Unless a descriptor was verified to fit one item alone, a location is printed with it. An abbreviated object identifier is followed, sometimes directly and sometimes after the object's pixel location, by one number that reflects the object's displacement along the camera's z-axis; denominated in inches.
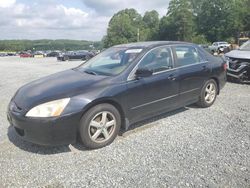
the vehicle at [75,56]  901.7
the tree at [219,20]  1936.0
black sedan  104.7
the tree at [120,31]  2286.9
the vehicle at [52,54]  1519.5
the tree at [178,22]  1951.3
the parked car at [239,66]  239.9
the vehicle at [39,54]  1634.4
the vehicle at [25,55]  1607.8
